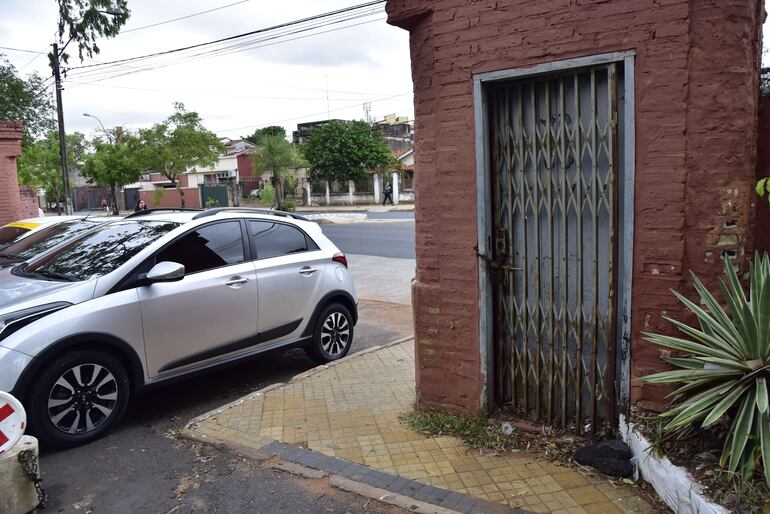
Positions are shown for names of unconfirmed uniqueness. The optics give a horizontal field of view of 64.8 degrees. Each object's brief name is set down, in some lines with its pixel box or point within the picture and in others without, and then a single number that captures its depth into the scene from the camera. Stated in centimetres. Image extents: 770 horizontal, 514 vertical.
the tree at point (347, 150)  4338
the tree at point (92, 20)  1552
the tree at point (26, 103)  2483
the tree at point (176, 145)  3741
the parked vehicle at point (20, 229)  820
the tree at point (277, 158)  4122
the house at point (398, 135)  5342
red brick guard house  338
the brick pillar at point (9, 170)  1361
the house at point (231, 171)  5732
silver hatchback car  427
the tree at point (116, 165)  3959
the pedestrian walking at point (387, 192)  4225
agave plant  287
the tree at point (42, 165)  2694
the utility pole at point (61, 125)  2014
